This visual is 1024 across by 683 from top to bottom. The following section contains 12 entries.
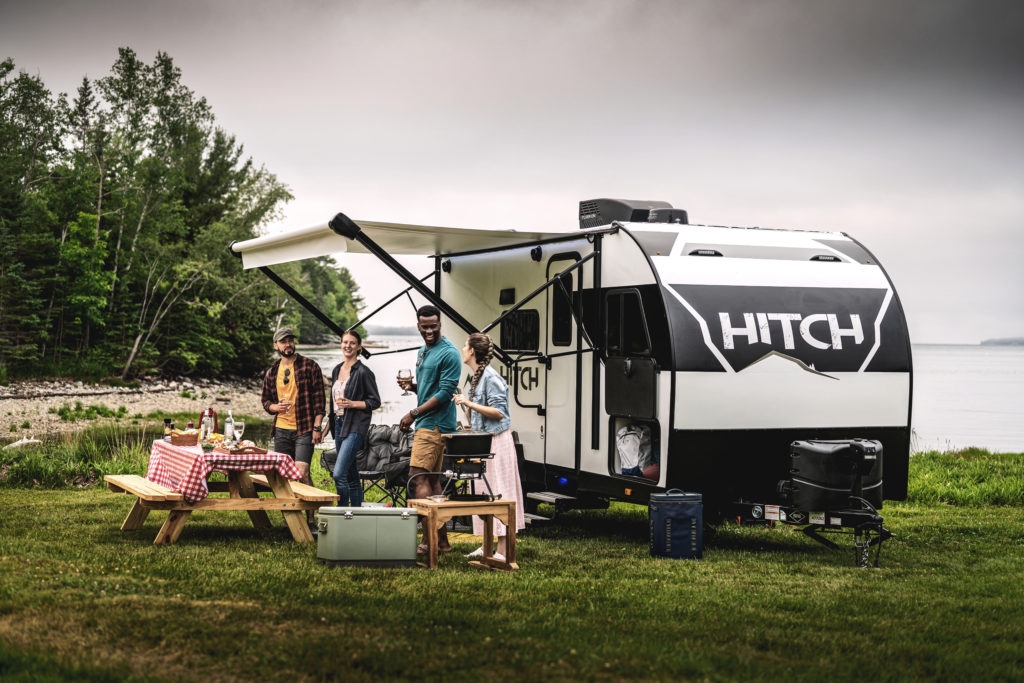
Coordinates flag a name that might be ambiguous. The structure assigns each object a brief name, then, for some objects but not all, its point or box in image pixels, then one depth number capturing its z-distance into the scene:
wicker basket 8.21
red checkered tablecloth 7.73
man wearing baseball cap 9.02
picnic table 7.75
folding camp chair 9.95
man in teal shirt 7.84
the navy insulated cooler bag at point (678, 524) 7.96
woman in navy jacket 8.65
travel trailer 8.15
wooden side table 7.21
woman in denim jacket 7.61
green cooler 7.13
